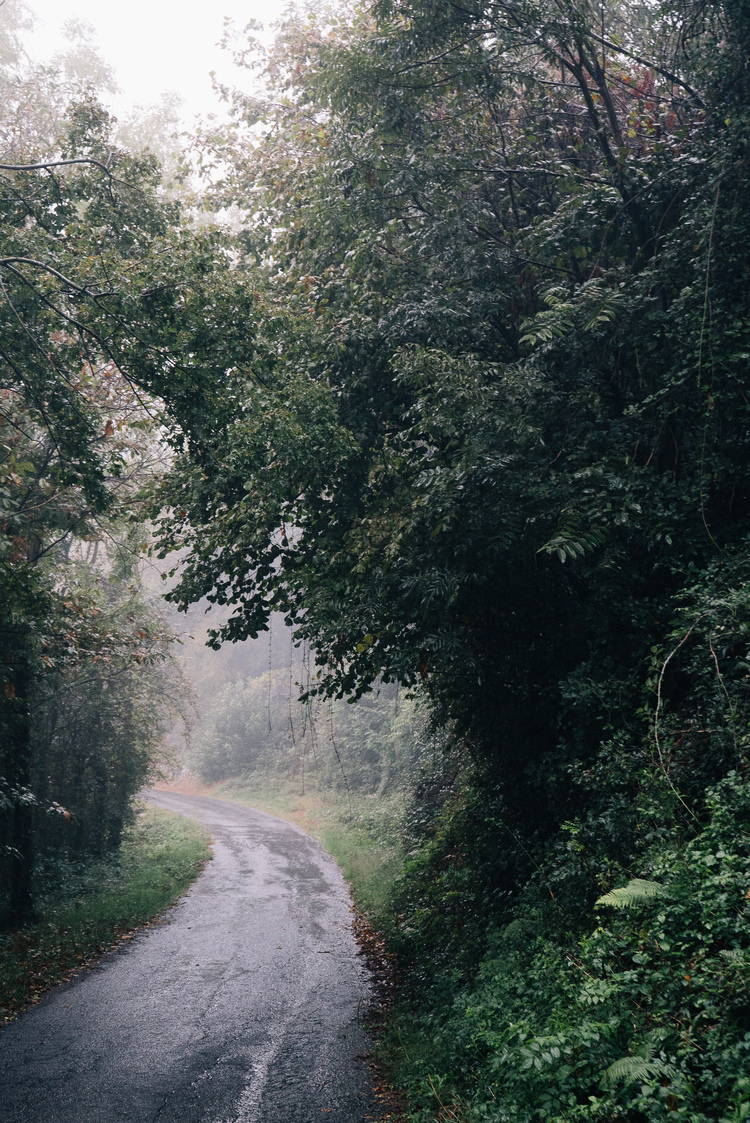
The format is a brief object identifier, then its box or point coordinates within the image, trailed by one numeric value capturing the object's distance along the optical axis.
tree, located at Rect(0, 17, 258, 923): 7.34
